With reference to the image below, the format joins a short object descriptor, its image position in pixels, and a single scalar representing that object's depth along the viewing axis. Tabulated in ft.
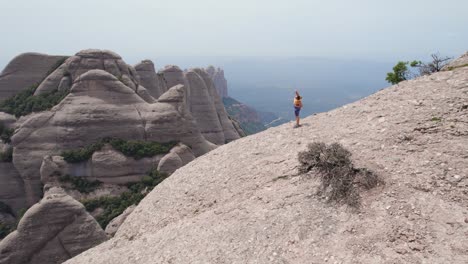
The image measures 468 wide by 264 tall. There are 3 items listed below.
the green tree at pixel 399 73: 66.54
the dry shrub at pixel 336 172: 34.78
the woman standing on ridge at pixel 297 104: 50.70
